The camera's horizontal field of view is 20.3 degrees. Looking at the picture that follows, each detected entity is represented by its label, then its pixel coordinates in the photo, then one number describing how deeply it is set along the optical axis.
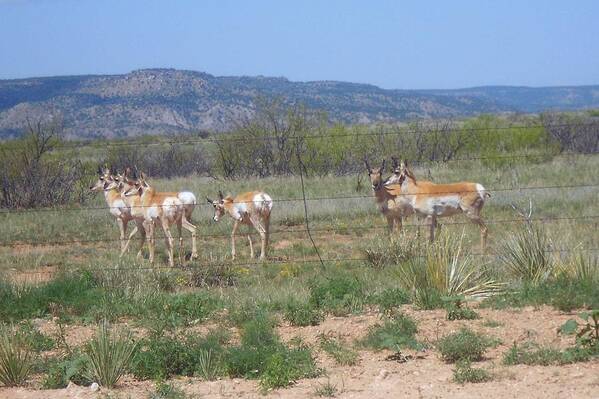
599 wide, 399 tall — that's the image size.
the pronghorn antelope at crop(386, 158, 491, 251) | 34.11
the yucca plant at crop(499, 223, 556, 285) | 22.50
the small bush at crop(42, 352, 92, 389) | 16.15
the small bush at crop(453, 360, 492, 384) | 15.27
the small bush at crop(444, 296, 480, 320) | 19.27
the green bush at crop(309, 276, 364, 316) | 20.73
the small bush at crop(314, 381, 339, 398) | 14.94
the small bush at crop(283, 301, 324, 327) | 19.89
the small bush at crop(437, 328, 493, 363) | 16.50
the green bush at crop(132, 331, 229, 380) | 16.53
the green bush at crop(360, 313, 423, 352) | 17.28
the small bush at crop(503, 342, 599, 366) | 16.03
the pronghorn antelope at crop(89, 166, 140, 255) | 37.68
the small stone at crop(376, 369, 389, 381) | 15.78
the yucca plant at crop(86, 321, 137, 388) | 16.00
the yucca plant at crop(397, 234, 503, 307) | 21.15
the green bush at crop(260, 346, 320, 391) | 15.52
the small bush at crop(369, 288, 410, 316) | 20.29
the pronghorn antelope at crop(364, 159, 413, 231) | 35.46
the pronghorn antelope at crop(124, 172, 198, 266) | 34.90
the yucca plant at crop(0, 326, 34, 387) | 16.40
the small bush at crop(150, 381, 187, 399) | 14.90
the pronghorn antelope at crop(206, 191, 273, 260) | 35.90
